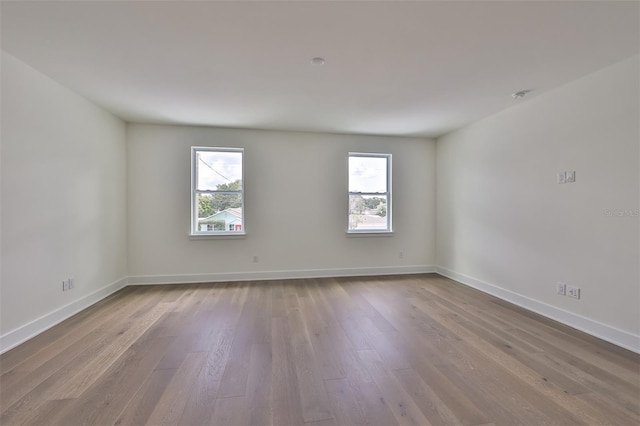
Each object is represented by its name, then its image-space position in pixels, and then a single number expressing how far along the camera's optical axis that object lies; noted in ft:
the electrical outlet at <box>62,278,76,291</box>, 9.49
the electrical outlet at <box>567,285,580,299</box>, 8.91
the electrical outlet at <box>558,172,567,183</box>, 9.29
